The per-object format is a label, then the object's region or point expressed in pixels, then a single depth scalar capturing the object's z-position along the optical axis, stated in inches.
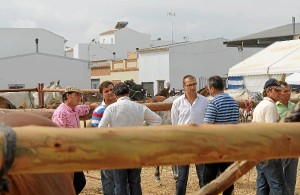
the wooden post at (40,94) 471.3
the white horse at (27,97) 672.4
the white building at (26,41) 1843.0
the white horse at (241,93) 684.8
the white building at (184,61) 1760.6
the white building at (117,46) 2485.2
